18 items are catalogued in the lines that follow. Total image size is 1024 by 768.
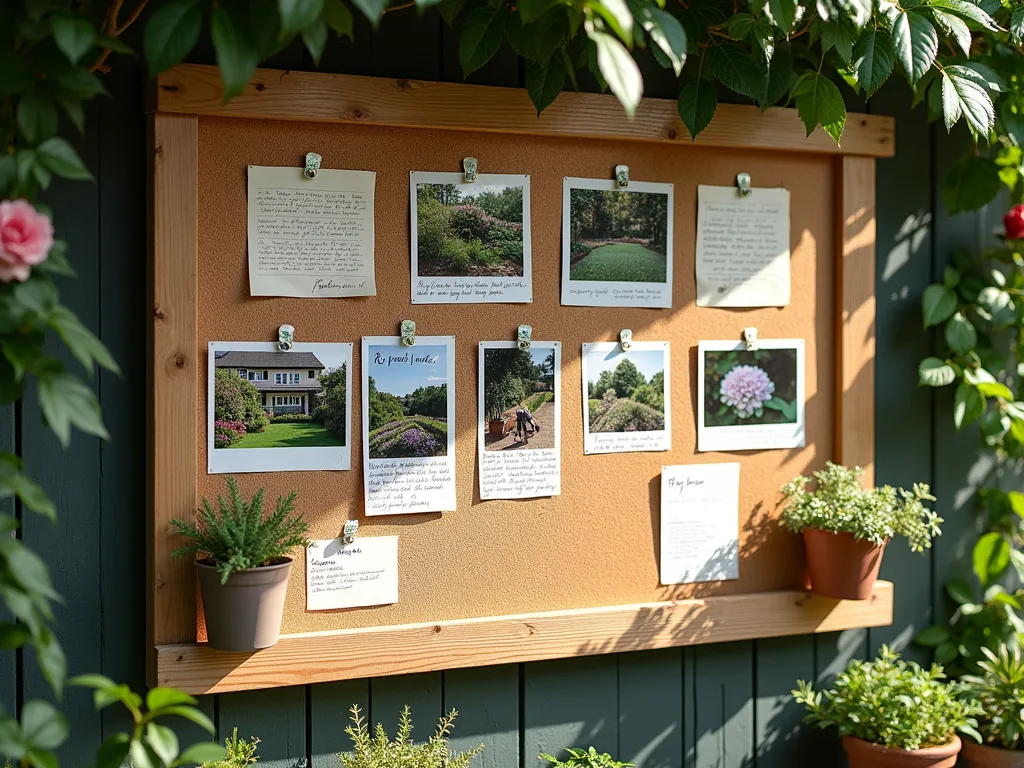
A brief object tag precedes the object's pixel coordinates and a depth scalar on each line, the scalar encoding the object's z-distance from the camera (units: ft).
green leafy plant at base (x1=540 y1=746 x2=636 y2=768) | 6.77
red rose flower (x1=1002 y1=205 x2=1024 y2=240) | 7.73
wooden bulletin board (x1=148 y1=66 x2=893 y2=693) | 6.00
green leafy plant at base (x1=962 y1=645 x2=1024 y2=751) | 7.26
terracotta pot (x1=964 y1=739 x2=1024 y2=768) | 7.22
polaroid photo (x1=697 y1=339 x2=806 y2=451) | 7.33
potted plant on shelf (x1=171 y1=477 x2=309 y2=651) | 5.74
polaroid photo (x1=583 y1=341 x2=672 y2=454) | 7.00
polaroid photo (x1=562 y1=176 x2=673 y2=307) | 6.93
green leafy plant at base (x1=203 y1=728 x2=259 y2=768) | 6.03
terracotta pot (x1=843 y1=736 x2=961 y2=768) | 6.91
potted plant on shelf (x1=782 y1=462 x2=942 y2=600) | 7.06
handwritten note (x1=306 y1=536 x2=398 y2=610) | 6.36
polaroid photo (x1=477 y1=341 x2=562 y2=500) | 6.73
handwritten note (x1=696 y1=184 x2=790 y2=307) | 7.30
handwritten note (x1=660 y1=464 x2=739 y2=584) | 7.22
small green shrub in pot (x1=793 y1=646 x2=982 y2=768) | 6.97
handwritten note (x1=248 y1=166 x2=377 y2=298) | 6.20
